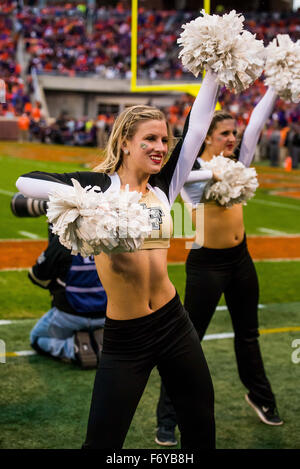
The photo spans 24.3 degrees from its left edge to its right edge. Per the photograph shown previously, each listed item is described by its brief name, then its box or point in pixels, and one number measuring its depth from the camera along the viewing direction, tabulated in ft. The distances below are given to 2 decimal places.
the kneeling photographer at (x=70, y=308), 15.17
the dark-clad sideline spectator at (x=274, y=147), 68.95
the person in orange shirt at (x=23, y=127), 93.09
